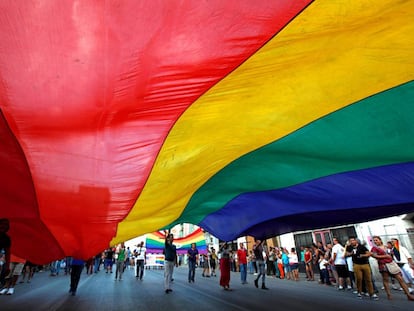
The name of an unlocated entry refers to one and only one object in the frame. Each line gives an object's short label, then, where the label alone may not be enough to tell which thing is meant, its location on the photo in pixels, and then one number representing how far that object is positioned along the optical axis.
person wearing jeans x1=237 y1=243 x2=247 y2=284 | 10.91
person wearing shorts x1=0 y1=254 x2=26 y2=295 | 7.14
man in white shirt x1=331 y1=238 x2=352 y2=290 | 8.69
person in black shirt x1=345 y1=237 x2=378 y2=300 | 7.10
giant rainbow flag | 1.80
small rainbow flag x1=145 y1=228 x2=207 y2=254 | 21.26
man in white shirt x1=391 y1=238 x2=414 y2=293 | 7.90
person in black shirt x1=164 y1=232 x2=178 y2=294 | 8.12
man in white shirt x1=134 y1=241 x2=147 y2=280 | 12.48
